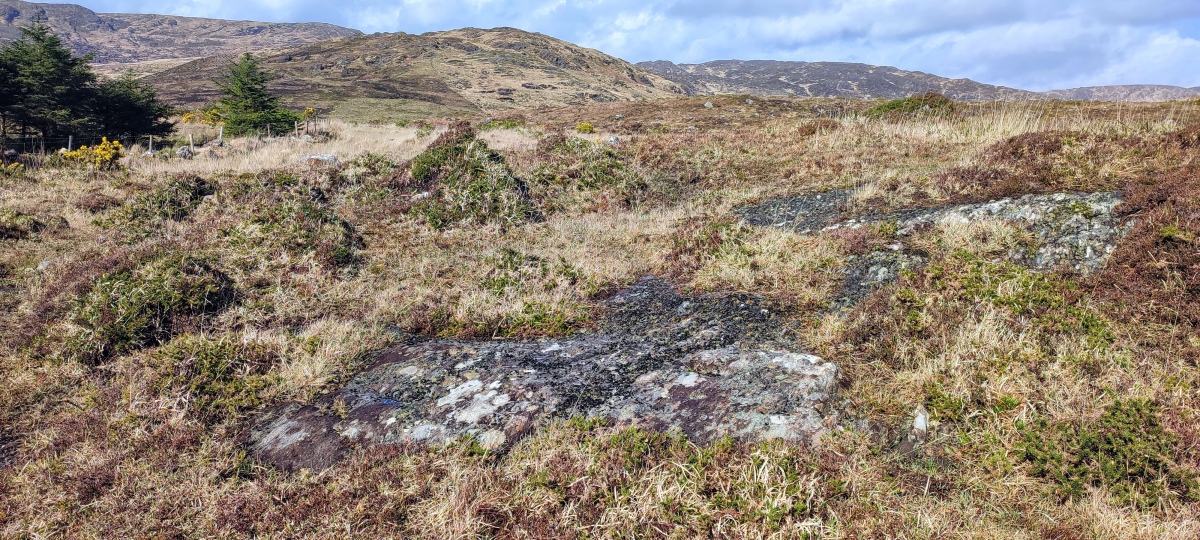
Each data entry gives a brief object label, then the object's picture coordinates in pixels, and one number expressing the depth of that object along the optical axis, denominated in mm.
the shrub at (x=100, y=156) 17422
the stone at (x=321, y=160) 15398
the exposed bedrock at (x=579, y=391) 4371
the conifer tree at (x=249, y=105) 28422
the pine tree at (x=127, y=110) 31109
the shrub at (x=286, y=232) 9039
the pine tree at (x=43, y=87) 27781
